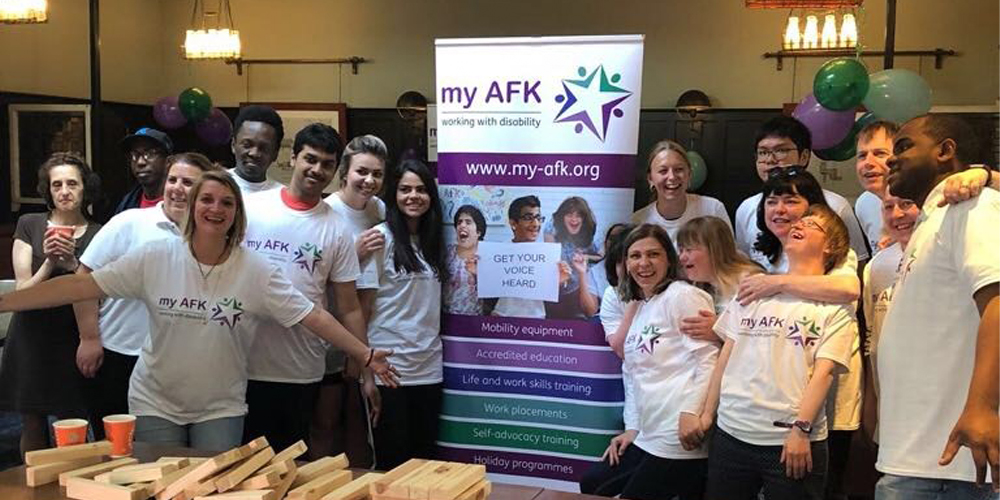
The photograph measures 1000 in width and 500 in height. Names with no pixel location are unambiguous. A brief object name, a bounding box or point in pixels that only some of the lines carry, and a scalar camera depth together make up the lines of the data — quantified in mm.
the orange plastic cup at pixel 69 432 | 2184
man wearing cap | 3707
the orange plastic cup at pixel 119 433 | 2203
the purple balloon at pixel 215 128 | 8047
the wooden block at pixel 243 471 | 1874
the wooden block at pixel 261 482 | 1867
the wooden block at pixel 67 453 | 2041
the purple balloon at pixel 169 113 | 7949
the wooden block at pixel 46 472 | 2014
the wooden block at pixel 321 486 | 1862
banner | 3270
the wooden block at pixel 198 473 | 1877
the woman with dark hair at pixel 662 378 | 2783
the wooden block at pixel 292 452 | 2006
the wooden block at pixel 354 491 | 1851
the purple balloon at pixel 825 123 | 4682
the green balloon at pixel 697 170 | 7457
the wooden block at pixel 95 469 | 2006
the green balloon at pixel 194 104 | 7703
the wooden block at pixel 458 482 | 1778
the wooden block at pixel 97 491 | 1876
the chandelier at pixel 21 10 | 6039
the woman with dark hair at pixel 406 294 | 3291
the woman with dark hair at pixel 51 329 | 3377
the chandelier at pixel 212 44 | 7836
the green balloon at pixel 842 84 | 4457
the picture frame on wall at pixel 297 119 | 9117
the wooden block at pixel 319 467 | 1995
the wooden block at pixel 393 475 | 1839
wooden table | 1961
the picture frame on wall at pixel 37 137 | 7625
